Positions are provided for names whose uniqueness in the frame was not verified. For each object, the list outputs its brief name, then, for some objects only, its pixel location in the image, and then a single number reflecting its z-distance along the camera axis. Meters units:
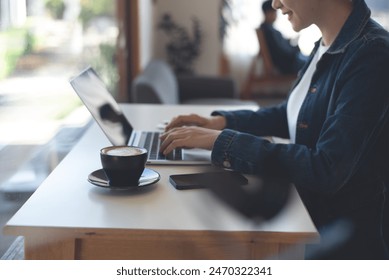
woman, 1.07
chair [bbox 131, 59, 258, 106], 3.34
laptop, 1.24
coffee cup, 1.02
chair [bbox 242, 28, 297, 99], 5.55
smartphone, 1.06
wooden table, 0.87
